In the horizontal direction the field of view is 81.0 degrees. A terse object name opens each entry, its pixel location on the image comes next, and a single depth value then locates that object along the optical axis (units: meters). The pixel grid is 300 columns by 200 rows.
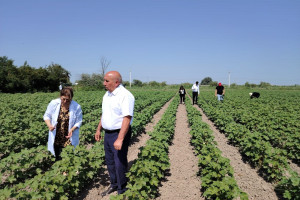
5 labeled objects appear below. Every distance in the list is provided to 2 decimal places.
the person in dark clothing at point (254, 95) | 21.77
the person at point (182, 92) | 17.13
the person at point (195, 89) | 15.05
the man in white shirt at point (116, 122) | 2.90
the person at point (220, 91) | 14.11
